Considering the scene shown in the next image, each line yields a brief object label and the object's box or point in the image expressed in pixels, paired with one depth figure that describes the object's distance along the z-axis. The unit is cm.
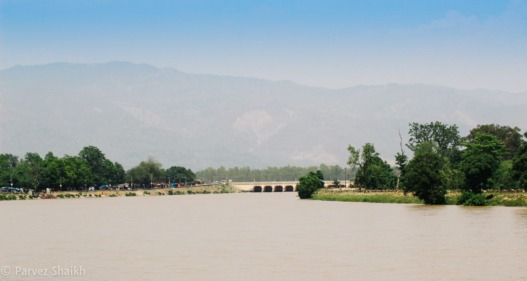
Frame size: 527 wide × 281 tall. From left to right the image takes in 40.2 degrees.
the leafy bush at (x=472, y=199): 12663
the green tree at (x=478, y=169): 13438
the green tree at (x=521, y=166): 12714
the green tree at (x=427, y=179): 13138
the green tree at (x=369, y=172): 19312
